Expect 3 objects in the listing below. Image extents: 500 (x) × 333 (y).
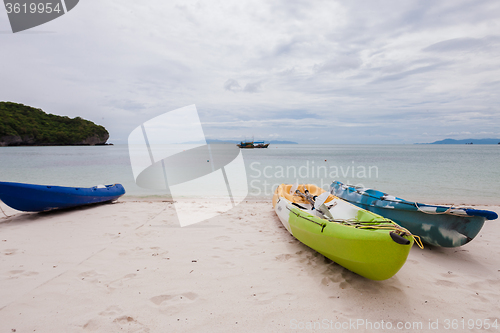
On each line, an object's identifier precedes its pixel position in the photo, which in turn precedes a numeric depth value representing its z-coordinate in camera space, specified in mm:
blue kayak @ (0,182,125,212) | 5703
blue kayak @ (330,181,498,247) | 3900
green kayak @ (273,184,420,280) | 2689
